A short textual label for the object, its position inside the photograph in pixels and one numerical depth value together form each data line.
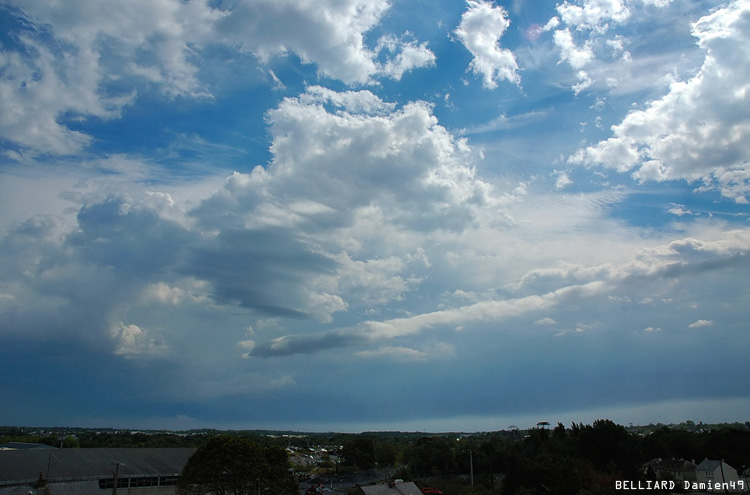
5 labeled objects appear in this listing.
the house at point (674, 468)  87.62
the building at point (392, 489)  56.19
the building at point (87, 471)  55.31
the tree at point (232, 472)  52.22
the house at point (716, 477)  82.56
